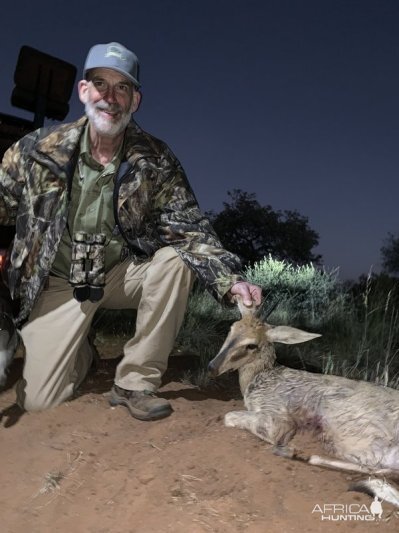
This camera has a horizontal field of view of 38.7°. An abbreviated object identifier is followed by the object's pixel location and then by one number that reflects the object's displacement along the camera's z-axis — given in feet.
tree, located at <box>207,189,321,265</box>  66.54
